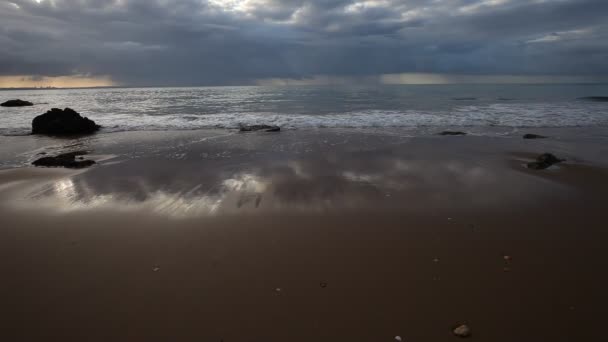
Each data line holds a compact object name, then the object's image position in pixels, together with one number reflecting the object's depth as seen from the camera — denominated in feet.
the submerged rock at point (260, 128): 55.77
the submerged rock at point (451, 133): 49.90
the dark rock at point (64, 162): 31.23
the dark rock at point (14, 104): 142.60
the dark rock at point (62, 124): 56.08
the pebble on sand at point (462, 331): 9.86
